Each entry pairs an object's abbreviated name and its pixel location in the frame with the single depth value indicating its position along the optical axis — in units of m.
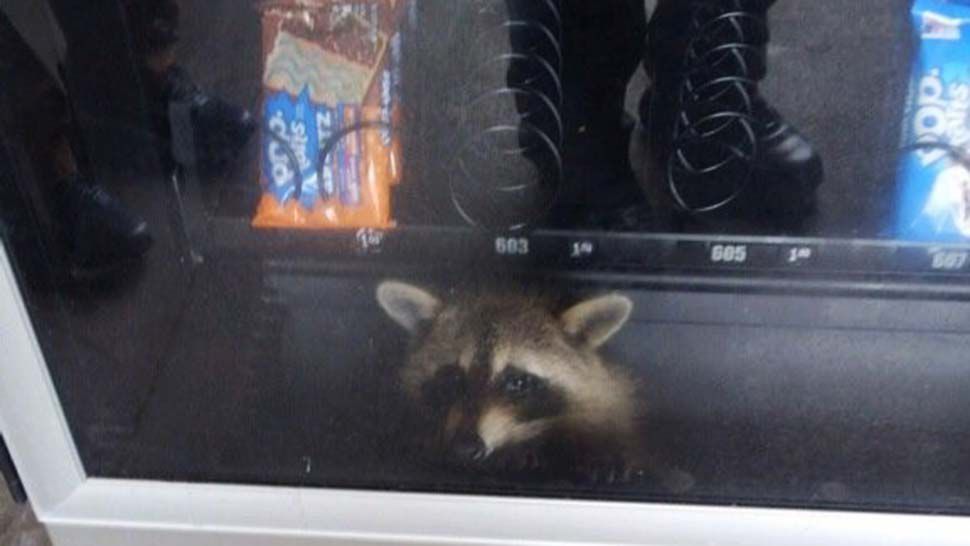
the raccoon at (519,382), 0.68
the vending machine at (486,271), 0.61
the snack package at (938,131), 0.60
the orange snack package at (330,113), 0.62
